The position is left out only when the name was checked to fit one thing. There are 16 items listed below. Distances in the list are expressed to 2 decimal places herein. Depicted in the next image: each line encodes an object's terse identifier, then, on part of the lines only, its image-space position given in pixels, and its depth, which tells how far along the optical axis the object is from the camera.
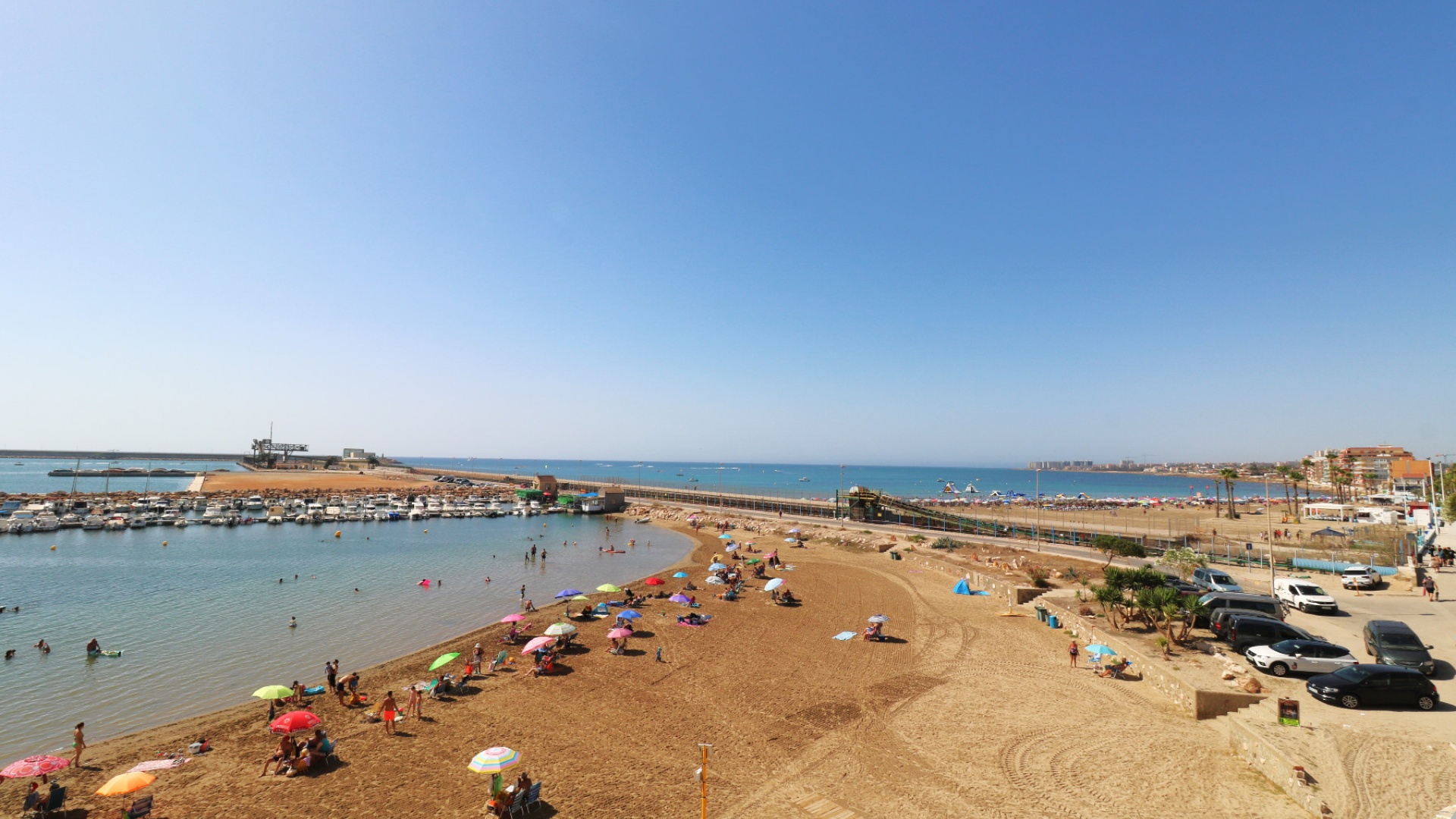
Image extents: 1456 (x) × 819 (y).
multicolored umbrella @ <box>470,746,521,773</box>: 12.76
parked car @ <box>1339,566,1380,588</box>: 29.23
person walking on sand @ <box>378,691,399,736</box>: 16.80
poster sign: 13.67
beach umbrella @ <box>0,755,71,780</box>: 12.73
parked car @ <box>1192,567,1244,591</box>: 28.64
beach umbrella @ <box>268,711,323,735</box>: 15.44
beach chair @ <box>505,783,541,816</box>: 12.14
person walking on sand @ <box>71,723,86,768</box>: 15.05
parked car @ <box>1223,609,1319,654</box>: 19.72
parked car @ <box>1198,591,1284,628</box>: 23.27
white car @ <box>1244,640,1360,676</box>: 17.23
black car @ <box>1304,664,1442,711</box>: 14.51
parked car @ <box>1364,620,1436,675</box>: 16.94
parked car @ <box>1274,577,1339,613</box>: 24.66
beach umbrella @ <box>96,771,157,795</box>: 12.69
